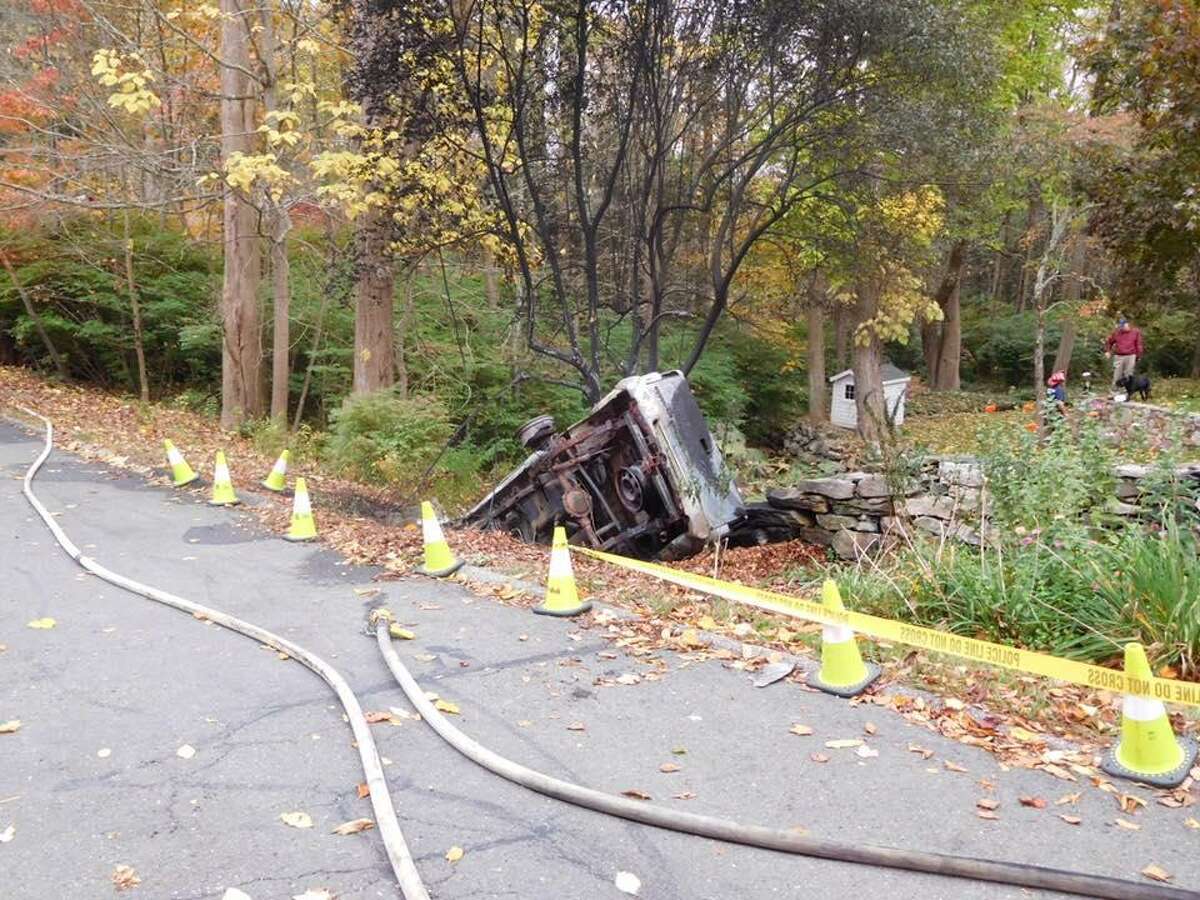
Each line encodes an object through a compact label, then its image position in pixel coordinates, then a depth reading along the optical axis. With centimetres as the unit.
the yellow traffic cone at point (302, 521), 880
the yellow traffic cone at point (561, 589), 627
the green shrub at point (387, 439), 1222
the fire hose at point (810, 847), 291
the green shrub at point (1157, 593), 462
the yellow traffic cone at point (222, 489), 1037
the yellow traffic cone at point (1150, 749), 366
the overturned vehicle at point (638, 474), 833
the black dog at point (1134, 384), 1690
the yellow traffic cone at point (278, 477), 1105
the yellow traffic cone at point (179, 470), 1138
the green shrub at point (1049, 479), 615
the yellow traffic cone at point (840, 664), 471
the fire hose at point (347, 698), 309
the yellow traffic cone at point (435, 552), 745
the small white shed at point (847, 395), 2484
